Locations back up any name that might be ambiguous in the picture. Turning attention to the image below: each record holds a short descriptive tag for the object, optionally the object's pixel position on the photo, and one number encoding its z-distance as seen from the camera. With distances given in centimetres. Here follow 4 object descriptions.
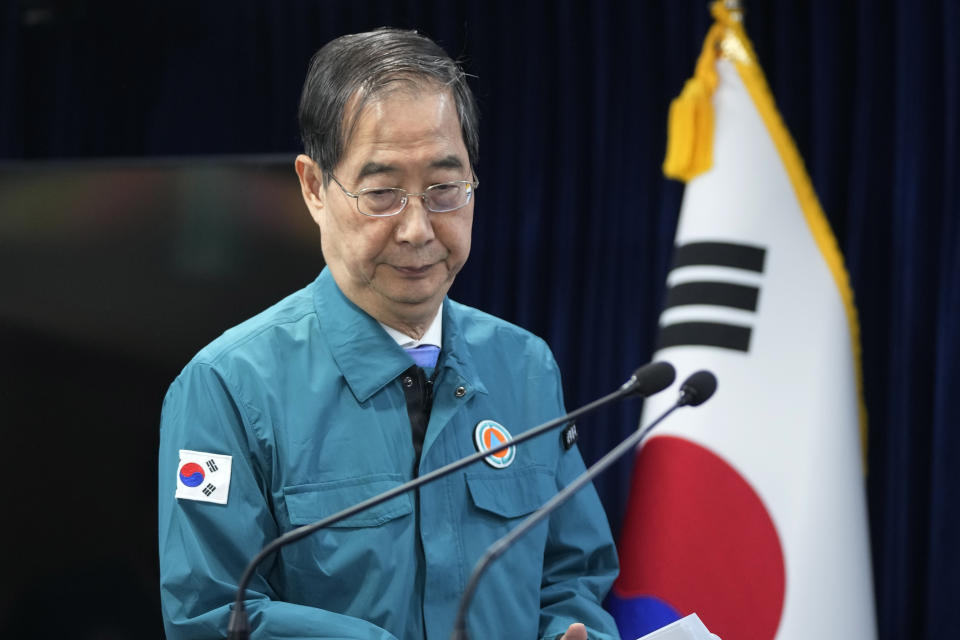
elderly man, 481
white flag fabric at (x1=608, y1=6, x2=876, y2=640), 544
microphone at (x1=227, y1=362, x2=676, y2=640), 464
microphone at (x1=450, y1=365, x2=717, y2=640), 454
